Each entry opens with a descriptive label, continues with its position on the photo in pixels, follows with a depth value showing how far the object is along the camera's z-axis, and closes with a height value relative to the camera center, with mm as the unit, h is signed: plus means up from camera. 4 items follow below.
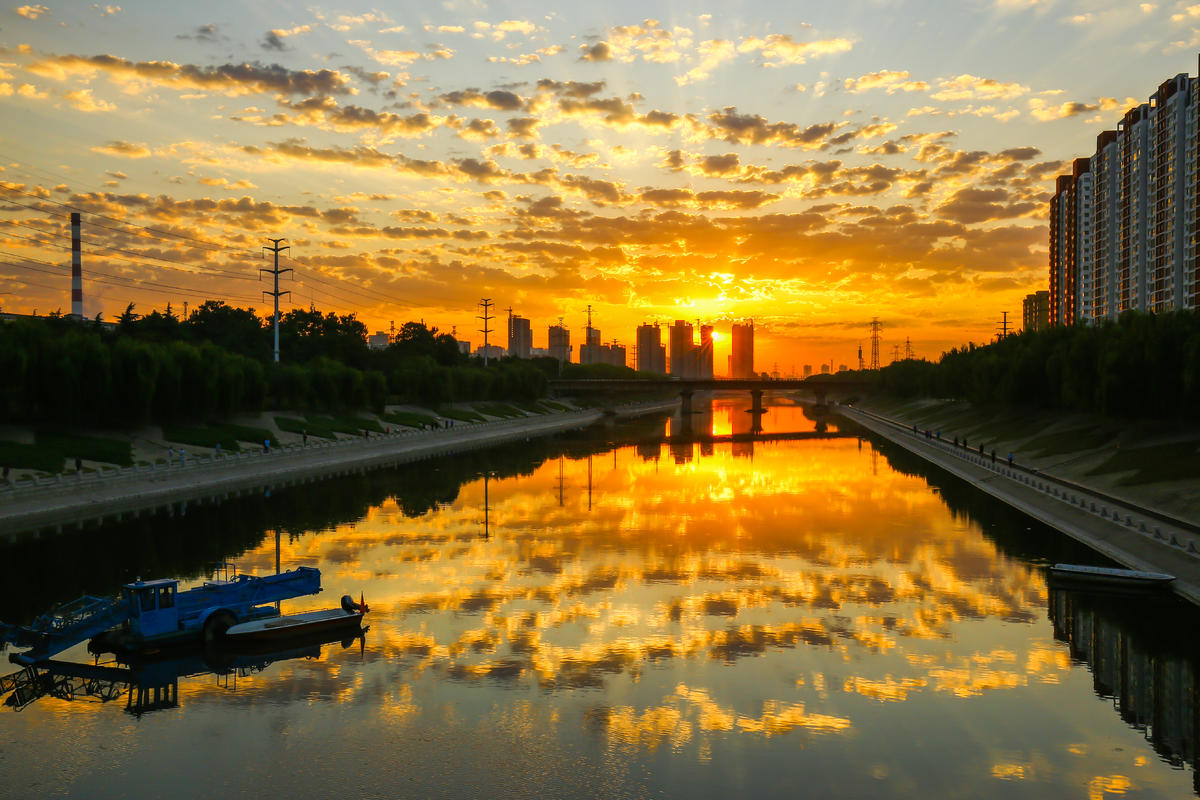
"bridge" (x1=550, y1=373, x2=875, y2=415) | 178375 +1701
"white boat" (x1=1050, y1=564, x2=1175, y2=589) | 32438 -6988
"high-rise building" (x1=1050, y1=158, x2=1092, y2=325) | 191875 +37128
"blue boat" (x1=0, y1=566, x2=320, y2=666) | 25391 -6849
